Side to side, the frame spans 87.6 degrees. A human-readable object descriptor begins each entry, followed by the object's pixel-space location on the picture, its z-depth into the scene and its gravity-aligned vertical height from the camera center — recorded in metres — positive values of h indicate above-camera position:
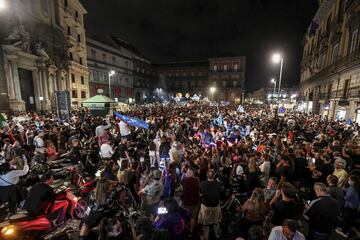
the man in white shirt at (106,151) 7.65 -2.16
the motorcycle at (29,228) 3.66 -2.71
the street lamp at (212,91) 68.62 +3.04
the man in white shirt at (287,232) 2.76 -2.02
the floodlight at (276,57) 17.16 +4.02
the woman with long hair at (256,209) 3.77 -2.20
